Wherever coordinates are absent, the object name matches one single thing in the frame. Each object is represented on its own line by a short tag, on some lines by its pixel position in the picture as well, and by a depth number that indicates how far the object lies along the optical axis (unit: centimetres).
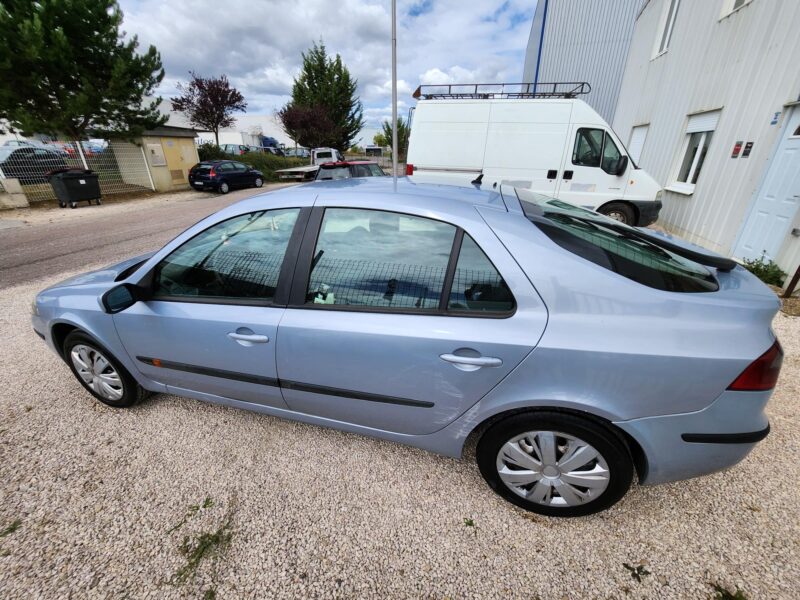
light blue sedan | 140
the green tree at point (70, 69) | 1096
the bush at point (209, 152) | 2000
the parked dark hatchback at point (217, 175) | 1539
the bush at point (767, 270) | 464
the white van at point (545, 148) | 640
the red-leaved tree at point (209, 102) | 2278
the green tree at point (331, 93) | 3272
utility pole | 1077
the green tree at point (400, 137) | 3655
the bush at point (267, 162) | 2159
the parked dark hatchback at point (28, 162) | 1131
